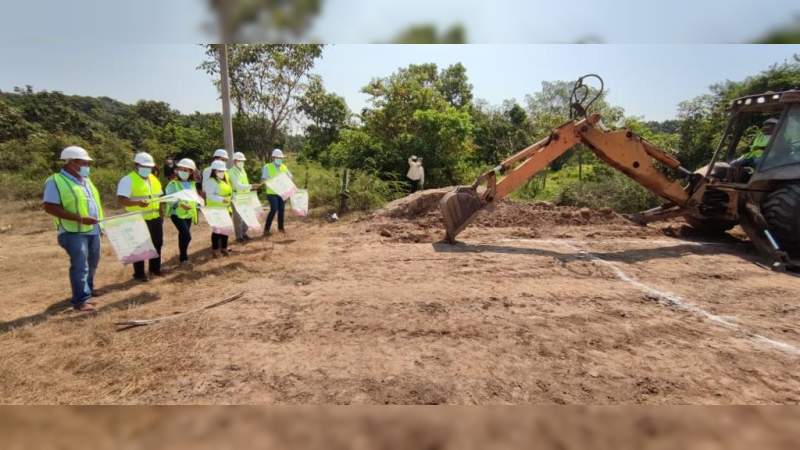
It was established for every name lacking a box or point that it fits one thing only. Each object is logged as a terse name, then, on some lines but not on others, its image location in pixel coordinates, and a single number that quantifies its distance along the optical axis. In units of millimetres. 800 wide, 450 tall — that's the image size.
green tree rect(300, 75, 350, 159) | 16516
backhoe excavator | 5863
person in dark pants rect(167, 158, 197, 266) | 5605
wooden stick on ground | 3803
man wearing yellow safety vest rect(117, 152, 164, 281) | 4954
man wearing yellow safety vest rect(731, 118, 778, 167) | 6307
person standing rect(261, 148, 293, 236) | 7727
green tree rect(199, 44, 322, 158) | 14578
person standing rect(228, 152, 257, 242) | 6773
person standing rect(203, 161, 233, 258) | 5969
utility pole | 6855
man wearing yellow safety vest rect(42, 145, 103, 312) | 4035
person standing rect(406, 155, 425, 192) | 12509
